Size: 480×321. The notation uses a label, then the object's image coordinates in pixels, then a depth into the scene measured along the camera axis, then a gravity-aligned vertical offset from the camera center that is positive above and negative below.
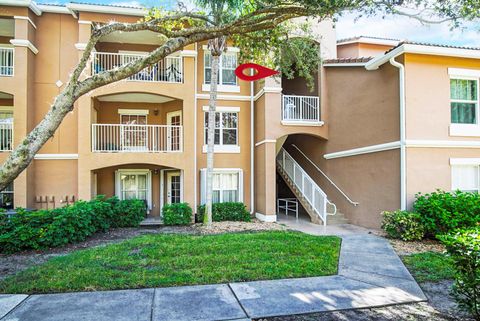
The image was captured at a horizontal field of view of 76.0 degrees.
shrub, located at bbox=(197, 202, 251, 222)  14.08 -2.21
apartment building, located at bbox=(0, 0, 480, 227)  11.02 +1.78
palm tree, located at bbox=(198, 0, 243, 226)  11.91 +2.09
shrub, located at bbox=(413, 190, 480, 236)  9.40 -1.50
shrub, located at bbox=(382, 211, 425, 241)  9.62 -1.98
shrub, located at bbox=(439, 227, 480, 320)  4.00 -1.38
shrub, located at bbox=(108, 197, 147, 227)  12.69 -1.98
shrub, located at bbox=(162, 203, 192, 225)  13.25 -2.13
